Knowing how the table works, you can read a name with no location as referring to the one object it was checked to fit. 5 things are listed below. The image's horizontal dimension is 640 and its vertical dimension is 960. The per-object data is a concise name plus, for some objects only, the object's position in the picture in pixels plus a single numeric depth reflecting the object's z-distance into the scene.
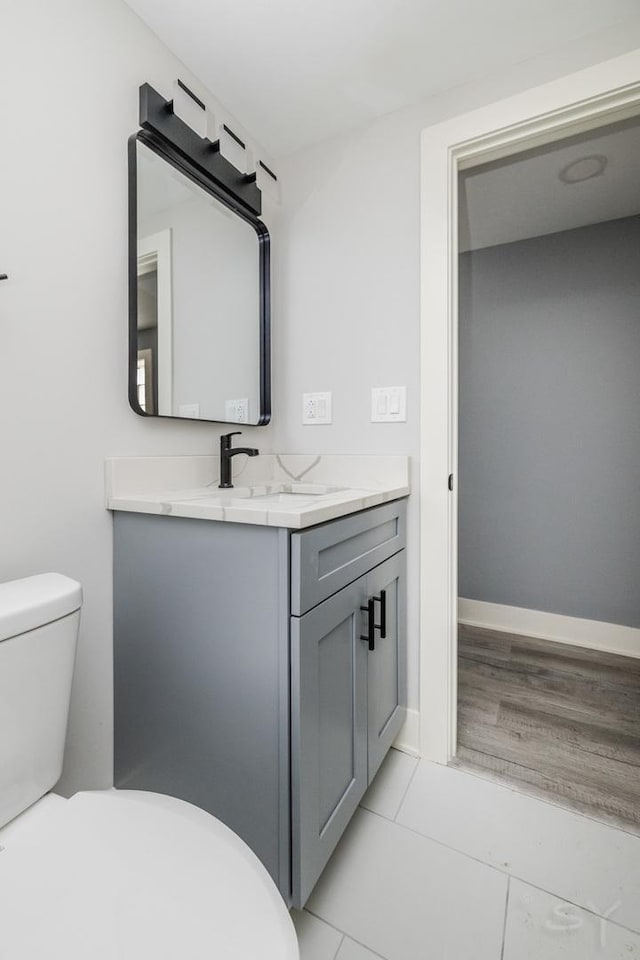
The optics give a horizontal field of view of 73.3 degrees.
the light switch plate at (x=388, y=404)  1.50
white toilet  0.51
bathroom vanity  0.88
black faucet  1.42
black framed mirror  1.22
